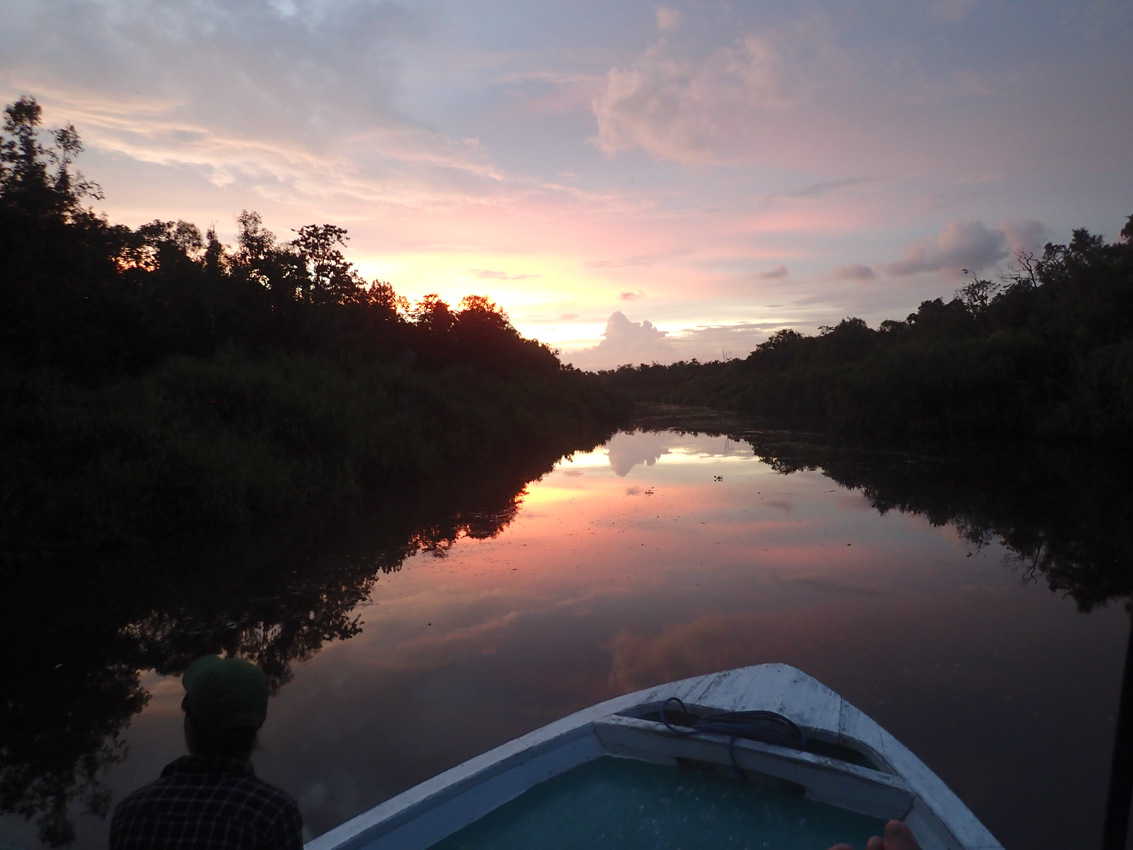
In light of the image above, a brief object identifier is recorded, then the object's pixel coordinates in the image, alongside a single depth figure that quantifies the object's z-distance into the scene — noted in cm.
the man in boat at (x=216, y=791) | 163
